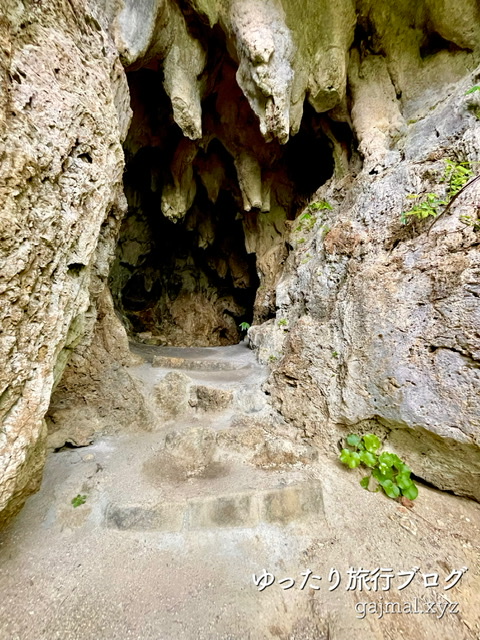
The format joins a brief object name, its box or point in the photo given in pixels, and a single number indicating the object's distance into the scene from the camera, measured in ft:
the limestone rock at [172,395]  11.27
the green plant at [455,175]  8.68
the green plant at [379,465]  7.73
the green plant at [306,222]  16.07
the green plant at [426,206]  8.89
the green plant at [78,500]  7.14
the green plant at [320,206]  15.15
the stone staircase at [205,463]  7.00
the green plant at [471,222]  7.63
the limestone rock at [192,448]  8.68
